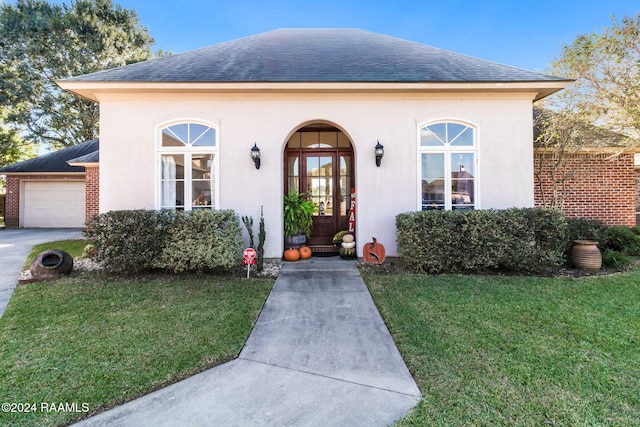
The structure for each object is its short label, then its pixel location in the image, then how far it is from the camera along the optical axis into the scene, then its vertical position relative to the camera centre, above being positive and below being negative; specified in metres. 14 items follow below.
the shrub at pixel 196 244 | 5.23 -0.49
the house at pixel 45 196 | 14.48 +1.00
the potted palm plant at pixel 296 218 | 6.72 -0.06
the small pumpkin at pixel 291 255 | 6.48 -0.86
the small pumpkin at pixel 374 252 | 6.13 -0.76
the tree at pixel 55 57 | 18.13 +10.34
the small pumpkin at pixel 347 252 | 6.61 -0.81
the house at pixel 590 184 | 8.07 +0.83
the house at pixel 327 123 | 6.21 +1.58
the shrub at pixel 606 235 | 6.53 -0.46
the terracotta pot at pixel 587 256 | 5.89 -0.82
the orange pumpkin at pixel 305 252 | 6.66 -0.82
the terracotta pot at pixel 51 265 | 5.23 -0.87
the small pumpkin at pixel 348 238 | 6.62 -0.50
